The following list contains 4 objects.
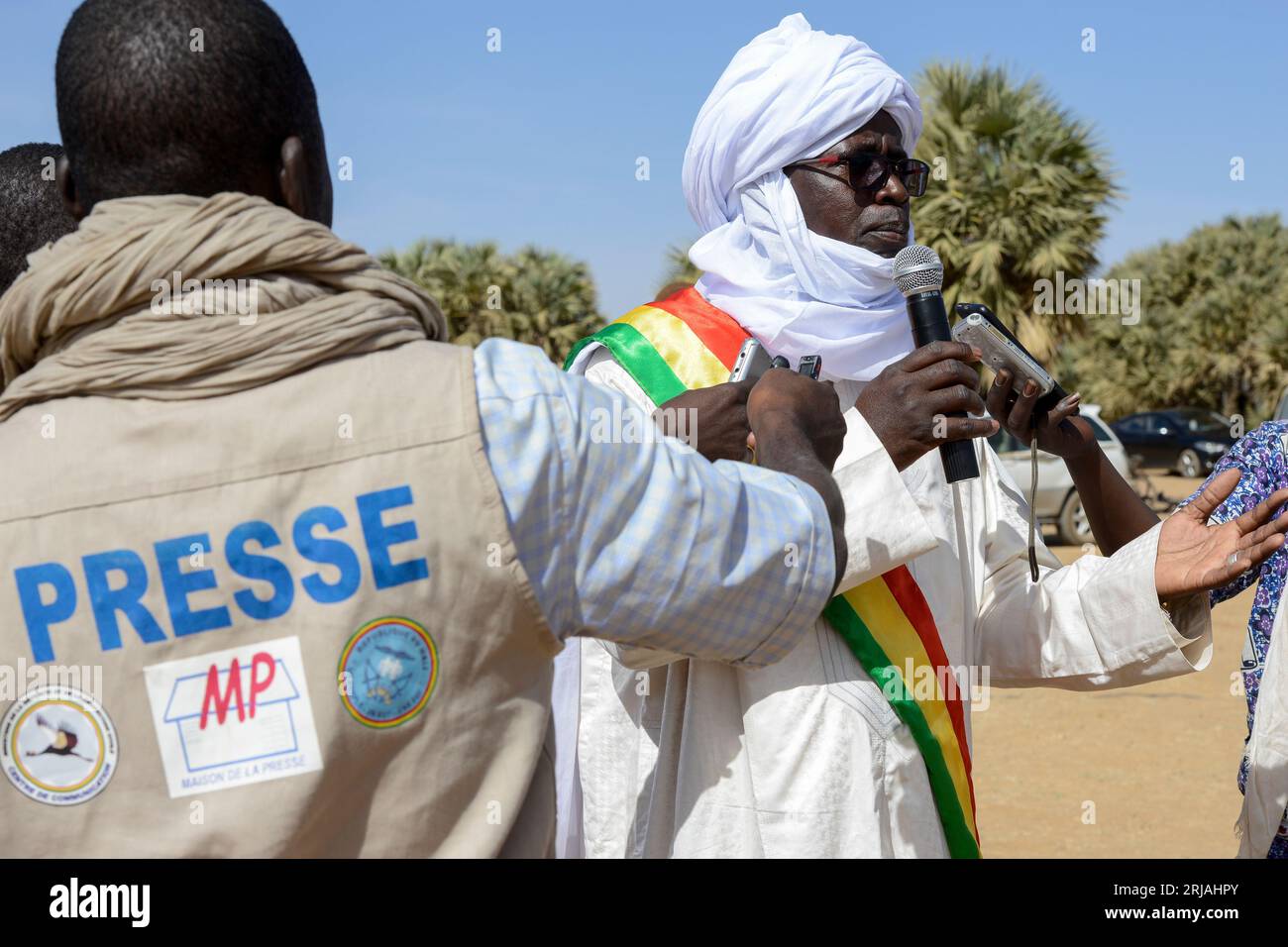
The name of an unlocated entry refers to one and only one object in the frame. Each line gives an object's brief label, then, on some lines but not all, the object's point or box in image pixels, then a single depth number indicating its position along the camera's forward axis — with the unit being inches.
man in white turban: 94.5
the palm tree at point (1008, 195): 745.6
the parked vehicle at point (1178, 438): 1160.8
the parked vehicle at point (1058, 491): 667.4
